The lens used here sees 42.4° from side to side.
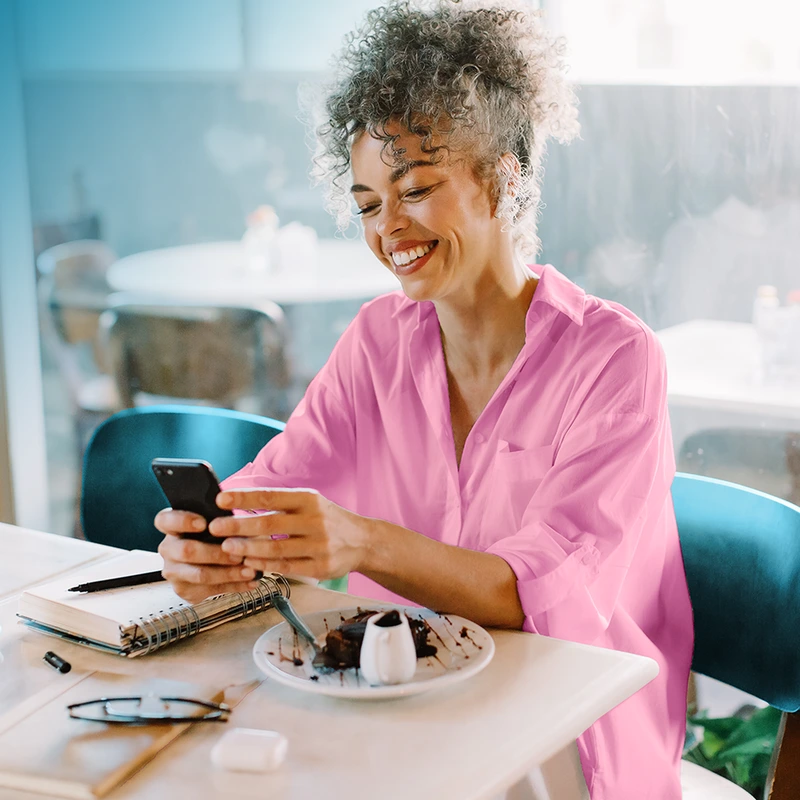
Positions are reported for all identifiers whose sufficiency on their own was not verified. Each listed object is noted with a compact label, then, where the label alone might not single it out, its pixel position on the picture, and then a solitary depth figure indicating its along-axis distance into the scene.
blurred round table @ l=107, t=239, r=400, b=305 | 2.64
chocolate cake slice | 1.05
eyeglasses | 0.96
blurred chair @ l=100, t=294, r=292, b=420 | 2.75
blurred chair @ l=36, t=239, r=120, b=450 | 3.03
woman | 1.22
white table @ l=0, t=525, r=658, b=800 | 0.86
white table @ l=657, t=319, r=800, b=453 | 2.10
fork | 1.05
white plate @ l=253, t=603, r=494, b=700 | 0.99
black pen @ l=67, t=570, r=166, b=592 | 1.23
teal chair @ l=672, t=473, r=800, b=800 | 1.32
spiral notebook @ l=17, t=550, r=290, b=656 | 1.13
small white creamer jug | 1.00
